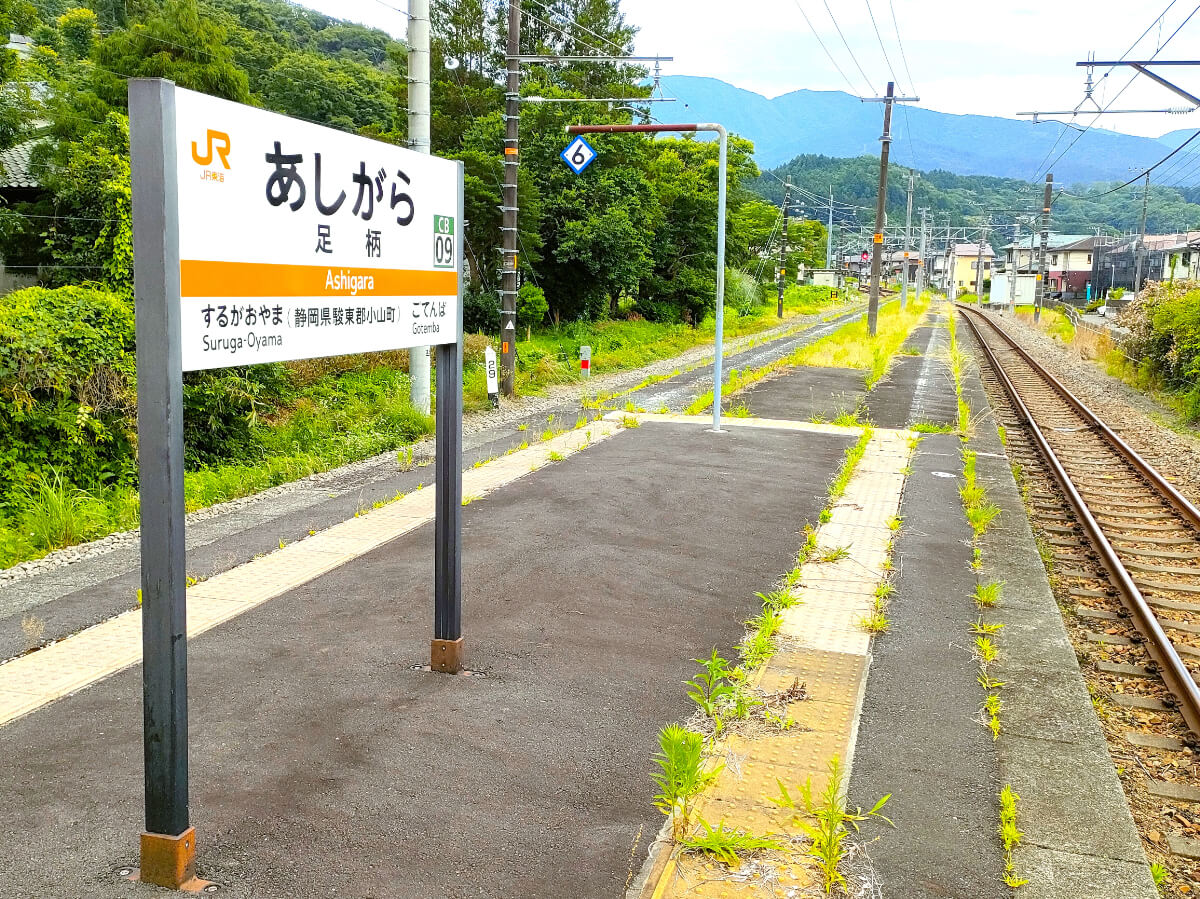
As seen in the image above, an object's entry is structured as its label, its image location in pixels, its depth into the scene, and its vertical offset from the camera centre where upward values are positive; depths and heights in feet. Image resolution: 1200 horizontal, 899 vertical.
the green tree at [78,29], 129.13 +32.20
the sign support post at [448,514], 17.07 -3.65
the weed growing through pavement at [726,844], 12.26 -6.45
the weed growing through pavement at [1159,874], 12.78 -6.96
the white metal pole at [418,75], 44.68 +9.34
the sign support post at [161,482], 10.29 -1.99
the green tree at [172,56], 74.28 +16.76
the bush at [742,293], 149.28 +1.16
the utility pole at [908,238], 212.66 +13.76
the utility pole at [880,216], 106.83 +9.03
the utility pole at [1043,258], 165.14 +8.06
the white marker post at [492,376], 53.01 -4.14
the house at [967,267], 428.97 +16.47
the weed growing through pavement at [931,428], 48.11 -5.73
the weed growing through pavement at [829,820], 11.99 -6.45
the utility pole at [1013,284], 224.74 +5.12
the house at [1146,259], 195.00 +10.73
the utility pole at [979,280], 291.17 +7.30
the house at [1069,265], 312.09 +13.14
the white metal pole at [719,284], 43.21 +0.69
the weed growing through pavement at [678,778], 12.94 -6.01
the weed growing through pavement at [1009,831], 12.12 -6.57
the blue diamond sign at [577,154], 52.11 +7.14
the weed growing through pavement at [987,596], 22.97 -6.39
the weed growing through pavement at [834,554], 25.72 -6.26
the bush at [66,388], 33.88 -3.47
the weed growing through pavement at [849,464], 33.88 -5.89
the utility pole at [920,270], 267.84 +9.36
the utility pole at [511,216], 54.70 +4.22
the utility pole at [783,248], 160.66 +8.28
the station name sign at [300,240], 10.96 +0.63
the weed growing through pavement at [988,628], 21.09 -6.54
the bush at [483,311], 87.51 -1.41
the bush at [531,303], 90.38 -0.63
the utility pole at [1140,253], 149.87 +8.67
